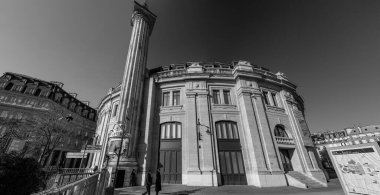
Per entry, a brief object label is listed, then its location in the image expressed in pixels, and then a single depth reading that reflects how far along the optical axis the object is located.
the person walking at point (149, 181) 8.70
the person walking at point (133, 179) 12.26
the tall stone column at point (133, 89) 13.04
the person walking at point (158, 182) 8.49
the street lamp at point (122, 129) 12.87
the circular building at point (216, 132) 13.16
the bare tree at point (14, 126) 21.86
